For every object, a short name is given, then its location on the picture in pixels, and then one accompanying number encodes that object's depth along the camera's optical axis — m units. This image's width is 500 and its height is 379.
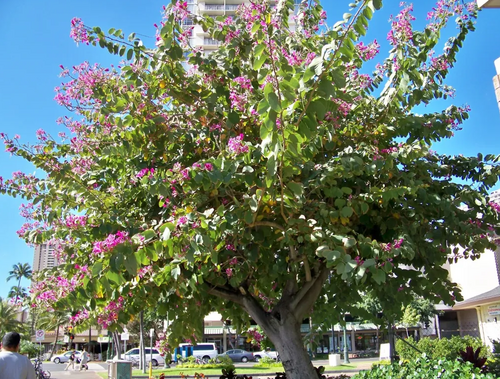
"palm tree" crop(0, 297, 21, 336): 58.59
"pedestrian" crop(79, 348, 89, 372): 33.72
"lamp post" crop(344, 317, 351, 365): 31.47
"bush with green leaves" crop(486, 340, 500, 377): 7.45
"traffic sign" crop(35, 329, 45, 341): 24.82
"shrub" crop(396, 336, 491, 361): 16.98
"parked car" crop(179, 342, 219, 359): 41.50
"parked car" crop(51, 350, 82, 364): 52.22
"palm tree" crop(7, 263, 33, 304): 87.75
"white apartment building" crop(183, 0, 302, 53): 64.51
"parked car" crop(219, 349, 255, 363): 41.85
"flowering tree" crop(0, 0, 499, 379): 4.62
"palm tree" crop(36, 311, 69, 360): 52.68
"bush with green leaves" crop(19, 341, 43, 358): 49.73
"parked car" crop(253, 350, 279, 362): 41.83
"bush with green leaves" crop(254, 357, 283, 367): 33.34
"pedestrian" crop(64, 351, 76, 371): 37.76
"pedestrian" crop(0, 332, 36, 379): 4.82
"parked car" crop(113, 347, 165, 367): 38.69
